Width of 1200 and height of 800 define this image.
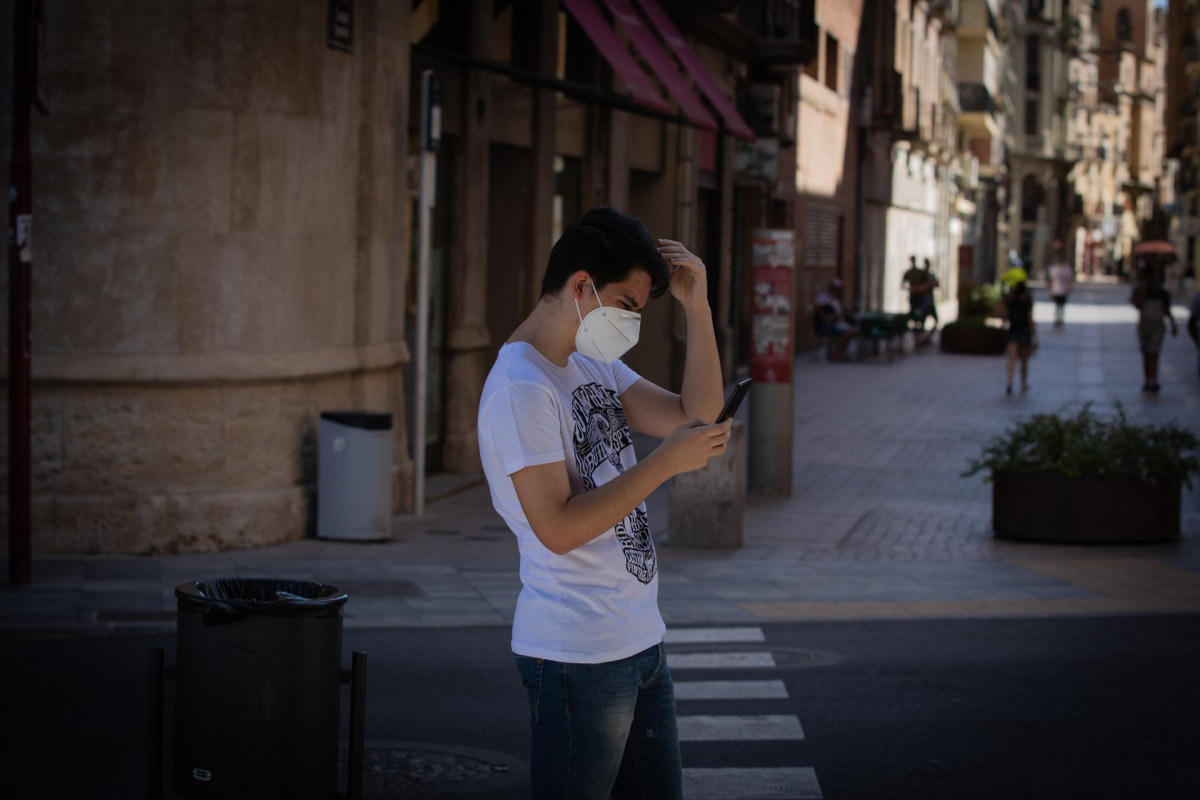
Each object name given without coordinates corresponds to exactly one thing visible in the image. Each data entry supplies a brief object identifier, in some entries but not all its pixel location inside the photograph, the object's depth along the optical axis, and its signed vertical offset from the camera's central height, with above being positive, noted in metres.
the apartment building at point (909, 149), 42.12 +4.37
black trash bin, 4.60 -1.05
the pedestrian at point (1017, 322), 24.95 -0.18
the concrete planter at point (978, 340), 34.94 -0.64
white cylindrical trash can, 11.83 -1.23
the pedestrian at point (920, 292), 36.09 +0.28
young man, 3.82 -0.45
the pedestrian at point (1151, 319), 25.64 -0.10
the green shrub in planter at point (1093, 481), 12.33 -1.18
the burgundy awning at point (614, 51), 15.37 +2.15
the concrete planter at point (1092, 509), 12.42 -1.38
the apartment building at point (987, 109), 64.69 +7.64
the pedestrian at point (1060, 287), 48.25 +0.61
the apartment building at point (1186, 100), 88.06 +10.90
